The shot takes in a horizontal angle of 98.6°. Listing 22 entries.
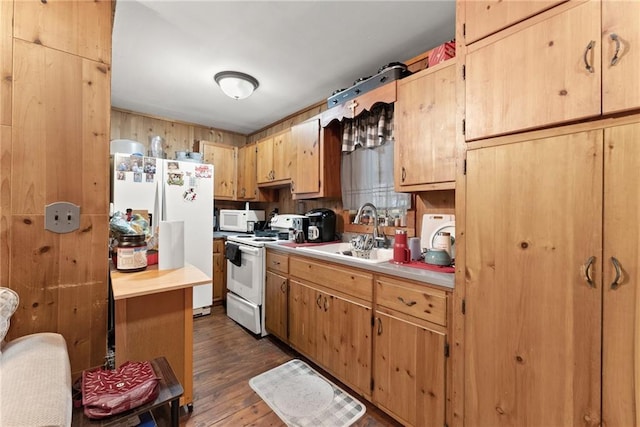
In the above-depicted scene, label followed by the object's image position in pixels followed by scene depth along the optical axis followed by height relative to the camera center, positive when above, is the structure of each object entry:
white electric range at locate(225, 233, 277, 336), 2.67 -0.72
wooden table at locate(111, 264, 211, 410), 1.38 -0.58
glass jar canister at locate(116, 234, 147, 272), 1.50 -0.23
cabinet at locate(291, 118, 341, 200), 2.69 +0.52
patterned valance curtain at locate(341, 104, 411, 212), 2.27 +0.45
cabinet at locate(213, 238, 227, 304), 3.53 -0.79
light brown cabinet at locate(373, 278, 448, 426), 1.38 -0.76
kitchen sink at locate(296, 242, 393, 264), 1.81 -0.32
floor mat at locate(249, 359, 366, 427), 1.65 -1.23
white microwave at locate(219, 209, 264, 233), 3.75 -0.12
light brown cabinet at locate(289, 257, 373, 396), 1.75 -0.77
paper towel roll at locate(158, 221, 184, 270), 1.60 -0.19
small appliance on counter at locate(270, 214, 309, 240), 2.77 -0.13
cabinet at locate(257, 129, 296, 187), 3.19 +0.64
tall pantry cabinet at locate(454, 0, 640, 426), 0.90 -0.02
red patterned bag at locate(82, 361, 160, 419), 0.94 -0.66
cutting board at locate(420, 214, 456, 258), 1.82 -0.09
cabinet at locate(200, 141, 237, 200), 3.76 +0.66
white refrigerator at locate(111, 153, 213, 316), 2.79 +0.17
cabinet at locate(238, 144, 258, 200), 3.92 +0.56
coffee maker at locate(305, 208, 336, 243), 2.66 -0.14
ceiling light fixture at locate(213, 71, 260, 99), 2.50 +1.19
